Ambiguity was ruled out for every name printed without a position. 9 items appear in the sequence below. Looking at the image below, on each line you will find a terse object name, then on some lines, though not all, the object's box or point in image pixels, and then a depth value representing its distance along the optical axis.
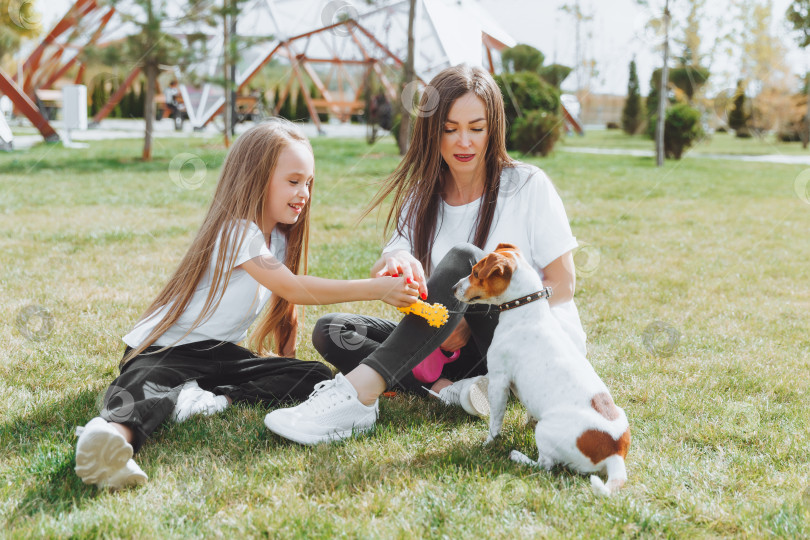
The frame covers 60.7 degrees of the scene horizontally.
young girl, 2.53
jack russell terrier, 2.01
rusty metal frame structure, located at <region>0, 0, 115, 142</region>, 12.55
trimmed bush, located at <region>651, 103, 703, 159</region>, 15.01
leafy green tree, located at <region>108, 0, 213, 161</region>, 11.61
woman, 2.43
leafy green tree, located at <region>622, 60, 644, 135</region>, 24.48
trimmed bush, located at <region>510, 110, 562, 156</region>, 14.31
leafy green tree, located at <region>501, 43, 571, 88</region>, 17.30
